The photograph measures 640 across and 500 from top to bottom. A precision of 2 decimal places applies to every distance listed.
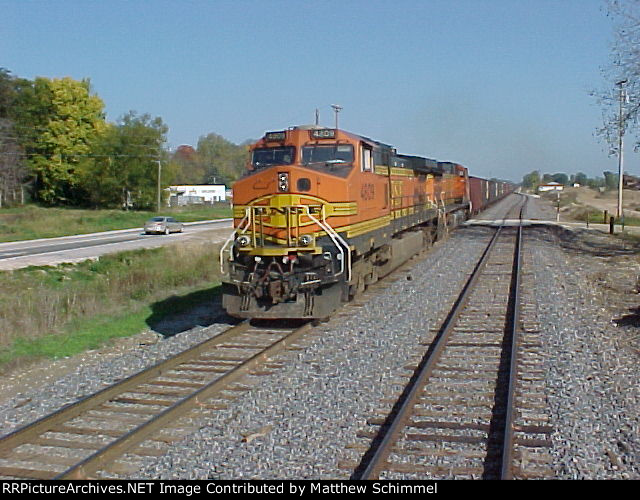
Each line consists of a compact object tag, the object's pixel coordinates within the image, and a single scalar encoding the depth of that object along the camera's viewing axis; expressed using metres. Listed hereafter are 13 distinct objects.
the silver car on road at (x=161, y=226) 43.91
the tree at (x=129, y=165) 69.19
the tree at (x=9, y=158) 65.88
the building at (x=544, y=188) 136.93
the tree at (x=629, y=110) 26.43
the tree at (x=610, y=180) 149.20
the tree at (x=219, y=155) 143.50
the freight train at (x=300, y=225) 12.20
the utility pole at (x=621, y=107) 27.05
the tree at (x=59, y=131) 73.69
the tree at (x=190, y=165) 137.62
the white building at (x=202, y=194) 104.27
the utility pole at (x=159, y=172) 65.47
